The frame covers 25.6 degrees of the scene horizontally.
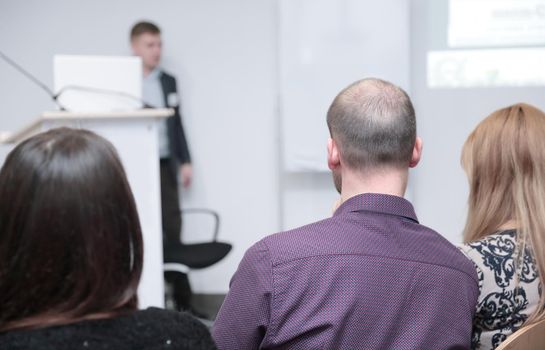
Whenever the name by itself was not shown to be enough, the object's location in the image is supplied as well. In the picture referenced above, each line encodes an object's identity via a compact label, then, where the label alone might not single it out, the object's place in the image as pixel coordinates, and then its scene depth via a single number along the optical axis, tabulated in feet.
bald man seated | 7.79
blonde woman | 8.62
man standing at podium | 17.84
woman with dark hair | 6.15
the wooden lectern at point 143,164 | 12.49
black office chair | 15.76
